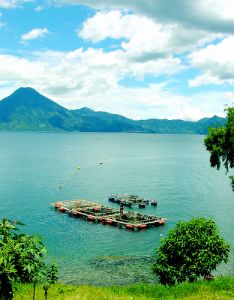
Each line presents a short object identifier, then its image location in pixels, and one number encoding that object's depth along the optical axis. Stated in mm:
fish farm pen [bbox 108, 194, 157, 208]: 107381
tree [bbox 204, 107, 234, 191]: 48656
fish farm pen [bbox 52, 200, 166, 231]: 84938
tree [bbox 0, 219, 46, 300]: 13523
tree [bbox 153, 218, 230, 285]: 39375
